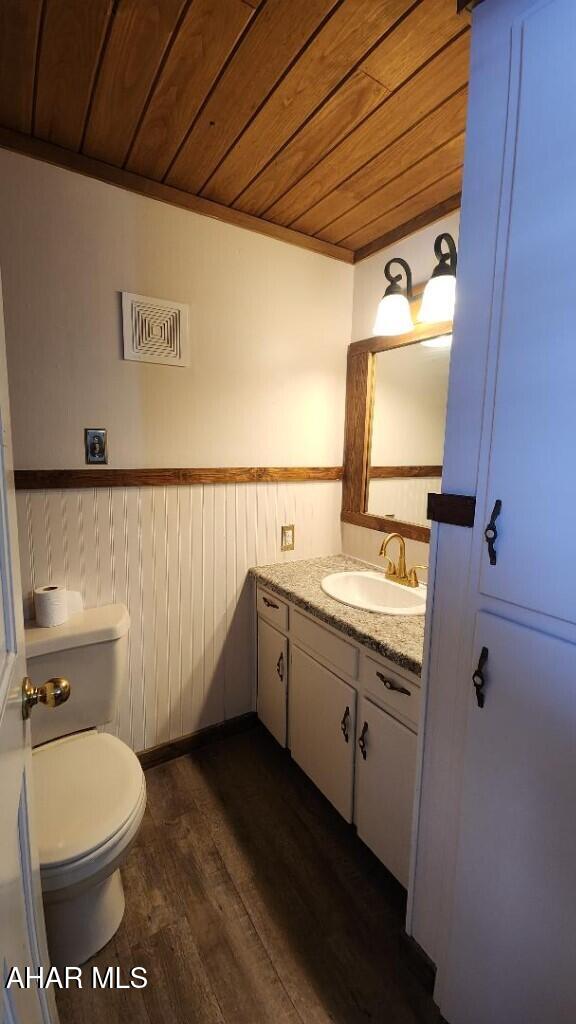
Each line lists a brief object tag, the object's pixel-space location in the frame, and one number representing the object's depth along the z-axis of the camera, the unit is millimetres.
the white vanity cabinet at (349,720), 1231
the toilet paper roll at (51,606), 1454
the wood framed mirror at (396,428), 1682
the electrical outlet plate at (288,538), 2043
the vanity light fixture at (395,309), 1634
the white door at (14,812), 559
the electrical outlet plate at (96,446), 1554
